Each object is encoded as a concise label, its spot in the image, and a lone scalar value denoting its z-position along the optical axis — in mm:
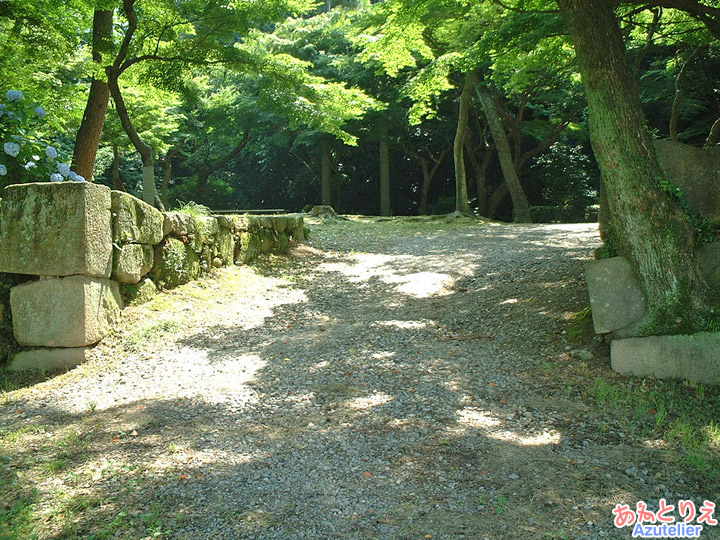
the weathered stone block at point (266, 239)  8945
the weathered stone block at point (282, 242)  9562
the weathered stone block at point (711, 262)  4488
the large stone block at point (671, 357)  4117
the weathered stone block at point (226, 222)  7676
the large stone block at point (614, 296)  4523
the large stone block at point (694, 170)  4773
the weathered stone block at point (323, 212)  15494
